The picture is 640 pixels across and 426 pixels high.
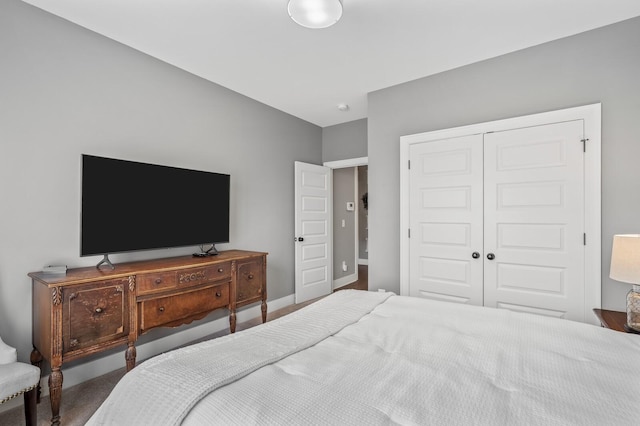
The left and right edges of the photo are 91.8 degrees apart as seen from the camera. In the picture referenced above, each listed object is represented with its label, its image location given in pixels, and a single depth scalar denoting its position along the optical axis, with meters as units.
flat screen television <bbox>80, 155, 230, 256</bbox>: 2.25
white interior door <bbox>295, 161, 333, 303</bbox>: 4.41
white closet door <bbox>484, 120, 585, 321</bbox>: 2.50
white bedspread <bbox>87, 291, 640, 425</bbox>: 0.88
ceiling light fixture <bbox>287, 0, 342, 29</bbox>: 1.93
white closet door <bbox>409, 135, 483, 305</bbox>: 2.95
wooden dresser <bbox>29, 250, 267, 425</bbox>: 1.90
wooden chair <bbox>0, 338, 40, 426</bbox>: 1.59
